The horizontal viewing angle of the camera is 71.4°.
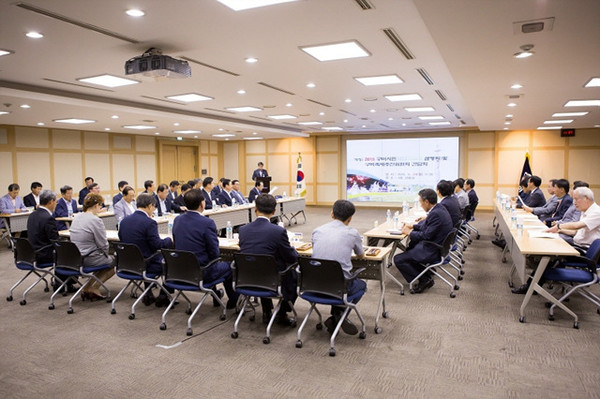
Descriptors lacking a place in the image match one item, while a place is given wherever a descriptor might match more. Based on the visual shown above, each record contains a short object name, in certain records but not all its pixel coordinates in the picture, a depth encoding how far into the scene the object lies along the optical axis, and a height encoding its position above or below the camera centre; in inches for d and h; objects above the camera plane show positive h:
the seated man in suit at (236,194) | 407.3 -19.4
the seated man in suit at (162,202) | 297.1 -21.0
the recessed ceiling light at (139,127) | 444.8 +52.4
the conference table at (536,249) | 163.2 -31.0
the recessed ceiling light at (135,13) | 133.2 +52.6
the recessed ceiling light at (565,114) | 364.8 +51.1
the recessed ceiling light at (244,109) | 361.3 +57.4
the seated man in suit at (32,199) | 361.5 -20.5
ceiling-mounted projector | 167.3 +44.6
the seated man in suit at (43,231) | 193.6 -25.6
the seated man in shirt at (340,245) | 143.8 -24.7
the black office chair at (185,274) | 155.6 -37.8
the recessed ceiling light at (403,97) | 301.3 +56.2
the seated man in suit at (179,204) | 333.1 -23.8
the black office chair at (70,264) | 182.4 -39.3
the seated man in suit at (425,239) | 201.6 -33.0
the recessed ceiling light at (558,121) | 425.1 +52.6
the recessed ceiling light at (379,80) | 238.2 +54.8
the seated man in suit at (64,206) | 315.6 -23.2
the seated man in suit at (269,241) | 148.9 -24.1
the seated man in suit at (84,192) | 368.8 -14.6
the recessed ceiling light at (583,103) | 294.2 +49.6
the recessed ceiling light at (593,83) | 216.9 +47.9
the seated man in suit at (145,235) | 177.6 -25.5
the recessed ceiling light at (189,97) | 297.3 +56.7
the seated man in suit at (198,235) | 161.6 -23.3
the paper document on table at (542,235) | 197.0 -30.2
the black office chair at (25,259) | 193.6 -39.0
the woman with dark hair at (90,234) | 187.8 -26.4
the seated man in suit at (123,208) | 250.0 -20.1
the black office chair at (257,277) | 145.2 -36.5
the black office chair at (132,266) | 171.0 -38.1
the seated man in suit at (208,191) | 347.9 -14.2
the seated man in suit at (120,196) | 288.8 -14.2
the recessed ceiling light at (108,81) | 231.6 +54.7
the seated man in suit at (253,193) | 418.0 -19.0
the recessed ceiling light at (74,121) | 378.6 +51.3
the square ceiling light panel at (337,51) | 175.6 +53.9
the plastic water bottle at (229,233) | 211.6 -30.0
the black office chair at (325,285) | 137.2 -37.5
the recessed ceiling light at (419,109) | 370.9 +57.5
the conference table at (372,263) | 159.6 -36.1
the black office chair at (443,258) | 200.7 -42.3
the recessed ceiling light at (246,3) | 127.2 +52.8
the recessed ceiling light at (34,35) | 153.4 +52.5
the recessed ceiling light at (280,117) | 424.2 +58.8
